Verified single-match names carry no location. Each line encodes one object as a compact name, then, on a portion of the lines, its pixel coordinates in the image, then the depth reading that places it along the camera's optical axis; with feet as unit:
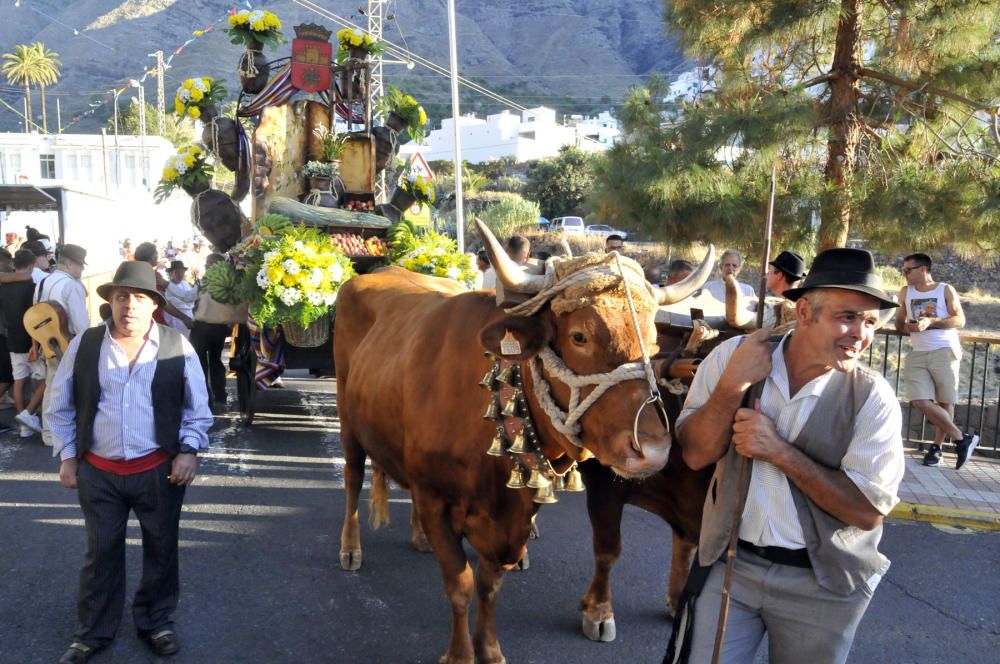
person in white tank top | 23.27
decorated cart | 23.30
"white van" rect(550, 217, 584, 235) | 127.92
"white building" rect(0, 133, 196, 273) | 50.84
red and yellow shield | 31.12
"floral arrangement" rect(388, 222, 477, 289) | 24.49
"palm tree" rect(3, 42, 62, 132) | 230.68
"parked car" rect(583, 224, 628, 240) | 131.13
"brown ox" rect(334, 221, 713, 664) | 8.42
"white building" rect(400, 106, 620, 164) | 209.15
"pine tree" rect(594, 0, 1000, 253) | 23.82
